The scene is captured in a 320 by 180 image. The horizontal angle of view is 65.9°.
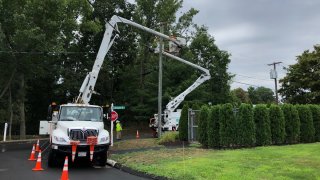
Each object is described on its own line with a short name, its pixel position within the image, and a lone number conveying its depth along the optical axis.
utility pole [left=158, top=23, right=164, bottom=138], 15.96
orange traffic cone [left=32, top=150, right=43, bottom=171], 8.57
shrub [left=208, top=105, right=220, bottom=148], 12.18
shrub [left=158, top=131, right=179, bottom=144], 14.63
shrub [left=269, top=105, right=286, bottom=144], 13.16
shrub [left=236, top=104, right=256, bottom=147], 12.24
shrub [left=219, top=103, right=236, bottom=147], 12.03
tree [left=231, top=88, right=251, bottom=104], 64.47
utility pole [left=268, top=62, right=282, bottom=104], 33.49
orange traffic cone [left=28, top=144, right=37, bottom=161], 10.69
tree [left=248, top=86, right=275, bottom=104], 78.18
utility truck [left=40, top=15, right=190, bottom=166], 8.85
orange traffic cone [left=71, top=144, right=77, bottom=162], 8.79
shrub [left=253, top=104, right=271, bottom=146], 12.70
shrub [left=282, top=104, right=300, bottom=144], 13.72
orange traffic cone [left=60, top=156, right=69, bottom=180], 6.75
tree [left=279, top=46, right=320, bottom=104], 28.00
